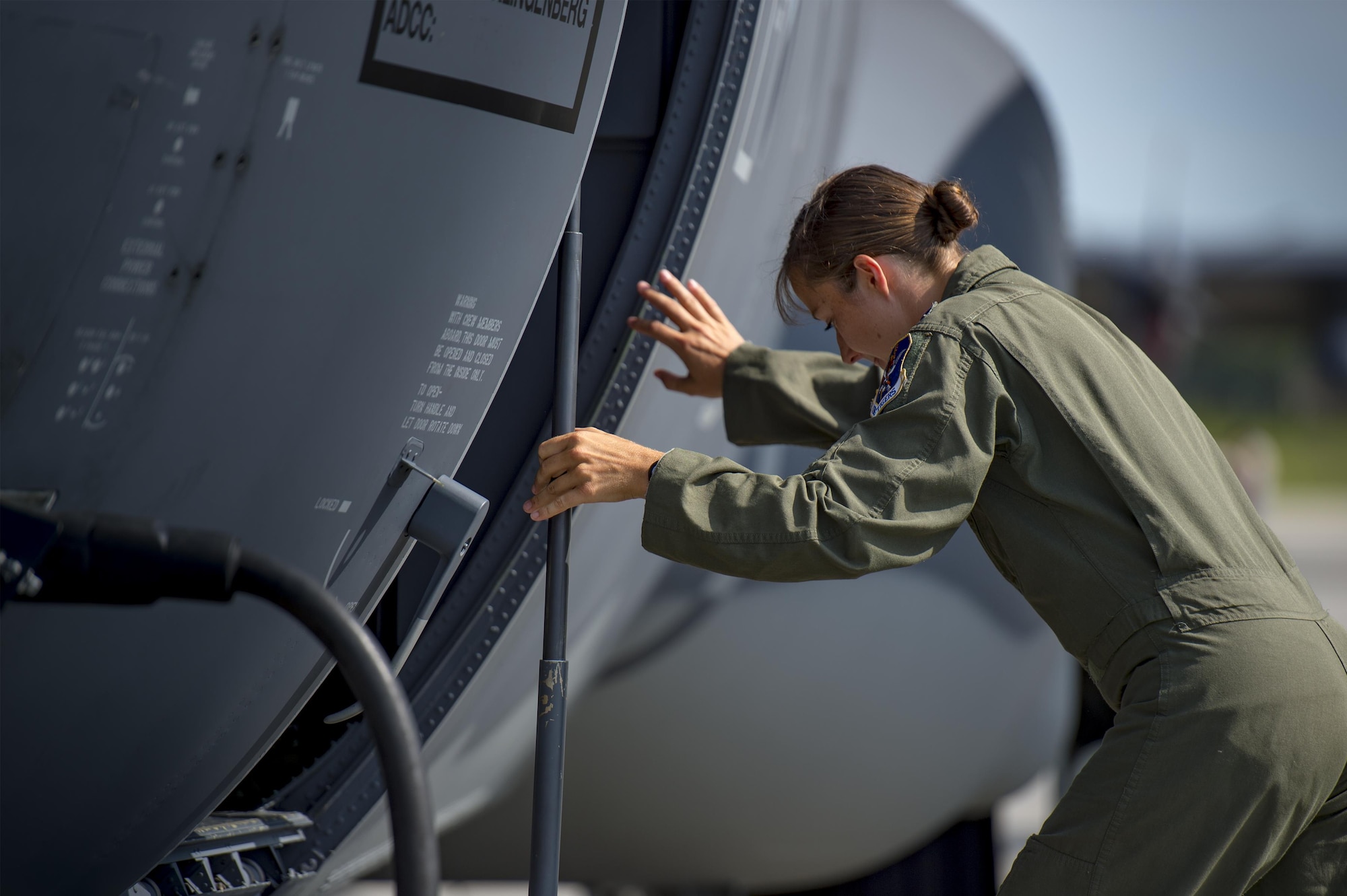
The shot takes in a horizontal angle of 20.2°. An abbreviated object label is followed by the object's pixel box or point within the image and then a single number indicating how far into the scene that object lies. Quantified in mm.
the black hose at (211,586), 3801
